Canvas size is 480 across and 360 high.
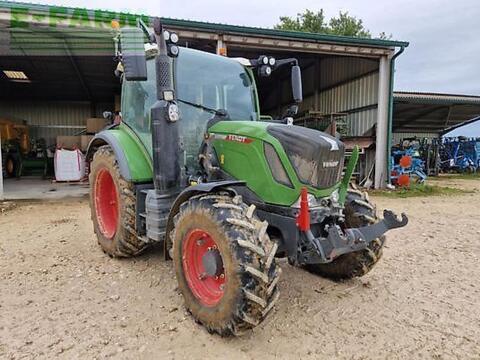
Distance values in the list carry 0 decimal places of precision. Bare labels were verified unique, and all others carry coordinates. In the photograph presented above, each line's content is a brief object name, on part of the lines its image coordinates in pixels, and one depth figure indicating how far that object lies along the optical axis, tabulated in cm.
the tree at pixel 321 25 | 2800
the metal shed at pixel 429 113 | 1470
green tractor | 232
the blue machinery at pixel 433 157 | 1096
